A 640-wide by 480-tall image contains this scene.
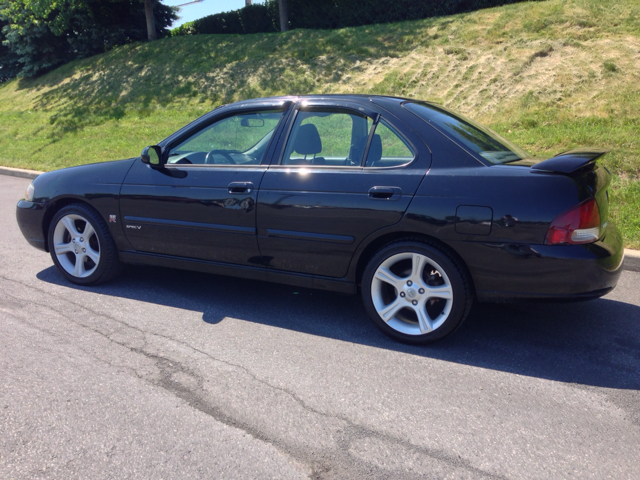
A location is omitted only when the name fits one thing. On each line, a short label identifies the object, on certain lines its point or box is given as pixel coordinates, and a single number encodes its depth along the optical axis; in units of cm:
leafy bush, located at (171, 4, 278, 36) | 2389
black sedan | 335
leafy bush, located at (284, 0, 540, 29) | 1766
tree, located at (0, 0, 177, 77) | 2466
